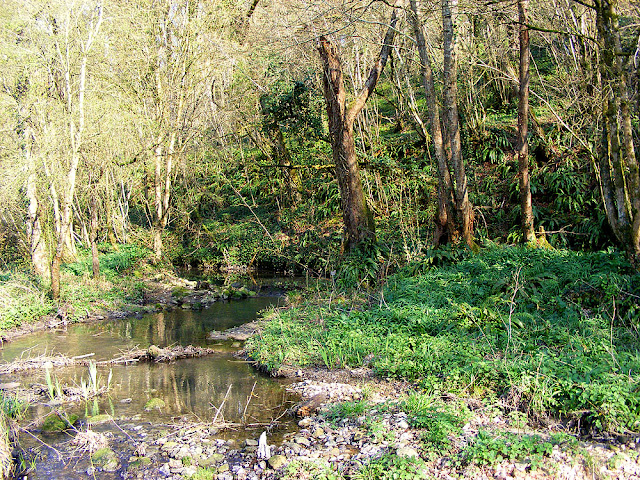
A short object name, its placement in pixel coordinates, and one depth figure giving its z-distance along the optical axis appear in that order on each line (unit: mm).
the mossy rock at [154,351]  9149
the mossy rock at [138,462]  5228
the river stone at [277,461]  5035
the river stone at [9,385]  7473
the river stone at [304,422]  6121
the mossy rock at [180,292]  15180
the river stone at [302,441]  5518
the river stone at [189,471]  4948
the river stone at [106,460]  5223
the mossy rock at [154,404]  6816
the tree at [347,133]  12375
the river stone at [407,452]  4789
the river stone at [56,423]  6164
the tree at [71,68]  11977
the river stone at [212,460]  5193
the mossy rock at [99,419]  6328
